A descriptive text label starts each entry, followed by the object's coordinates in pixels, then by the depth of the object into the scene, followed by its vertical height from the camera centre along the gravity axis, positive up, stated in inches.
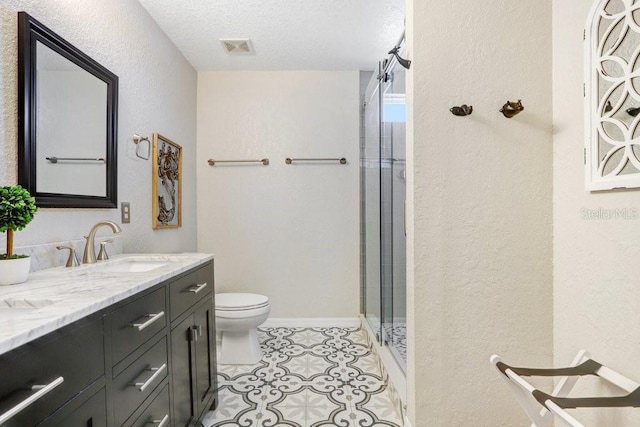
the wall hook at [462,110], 53.2 +16.4
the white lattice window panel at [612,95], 40.0 +15.1
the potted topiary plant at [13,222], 40.1 -1.1
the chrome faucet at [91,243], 58.2 -5.3
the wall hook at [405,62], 56.0 +25.3
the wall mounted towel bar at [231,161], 114.8 +17.9
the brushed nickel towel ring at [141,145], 78.0 +16.6
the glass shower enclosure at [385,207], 74.2 +1.7
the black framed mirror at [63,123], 47.9 +15.1
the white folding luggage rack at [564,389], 37.0 -20.8
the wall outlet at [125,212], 73.7 +0.1
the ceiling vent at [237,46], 96.2 +49.5
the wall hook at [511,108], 51.8 +16.4
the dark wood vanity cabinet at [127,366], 24.9 -15.6
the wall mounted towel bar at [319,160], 115.0 +18.3
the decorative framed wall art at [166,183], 86.8 +8.4
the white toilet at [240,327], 88.0 -30.2
